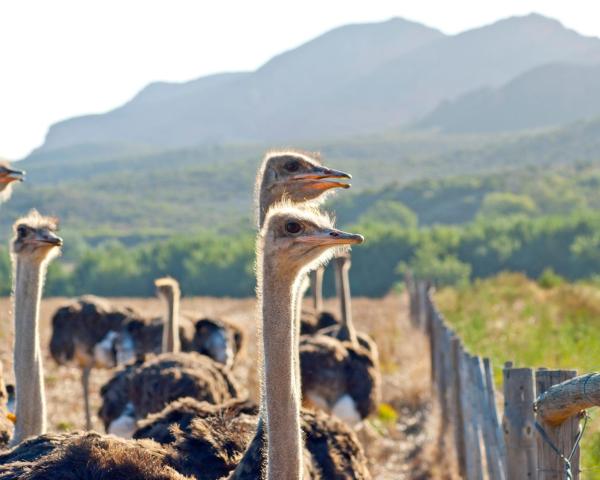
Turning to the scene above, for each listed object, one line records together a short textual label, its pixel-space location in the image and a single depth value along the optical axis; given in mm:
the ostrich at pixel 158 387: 12820
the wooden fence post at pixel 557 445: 7207
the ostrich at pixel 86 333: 22344
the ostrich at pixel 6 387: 10547
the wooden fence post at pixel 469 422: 13937
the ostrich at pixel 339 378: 15859
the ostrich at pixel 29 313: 10258
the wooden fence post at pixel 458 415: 16797
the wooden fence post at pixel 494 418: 10880
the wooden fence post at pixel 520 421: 9586
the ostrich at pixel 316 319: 21578
